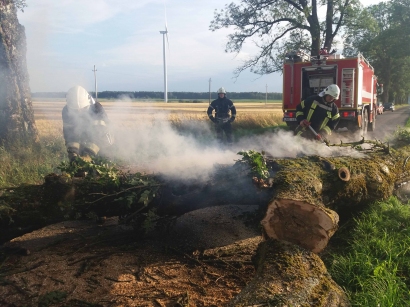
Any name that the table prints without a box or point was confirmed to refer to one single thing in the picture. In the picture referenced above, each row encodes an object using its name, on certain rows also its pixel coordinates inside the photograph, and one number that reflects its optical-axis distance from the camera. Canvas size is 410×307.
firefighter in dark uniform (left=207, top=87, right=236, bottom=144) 10.31
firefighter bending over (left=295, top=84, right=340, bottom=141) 6.60
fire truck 10.00
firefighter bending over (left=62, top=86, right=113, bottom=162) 6.50
